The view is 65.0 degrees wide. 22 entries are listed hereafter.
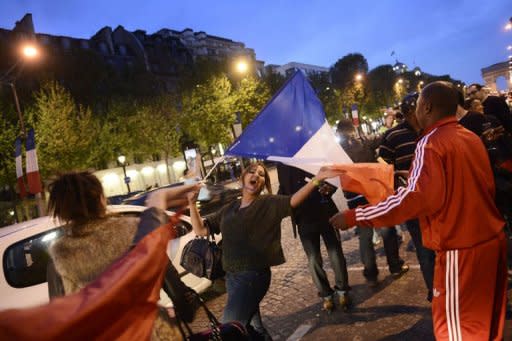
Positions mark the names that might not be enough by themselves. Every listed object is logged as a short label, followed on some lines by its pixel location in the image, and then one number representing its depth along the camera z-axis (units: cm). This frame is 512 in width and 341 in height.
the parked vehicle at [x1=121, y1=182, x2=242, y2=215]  798
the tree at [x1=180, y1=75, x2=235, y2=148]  3709
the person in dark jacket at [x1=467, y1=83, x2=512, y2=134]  558
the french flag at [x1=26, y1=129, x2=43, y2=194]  1371
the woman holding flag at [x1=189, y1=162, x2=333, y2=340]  307
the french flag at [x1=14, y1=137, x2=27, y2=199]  1516
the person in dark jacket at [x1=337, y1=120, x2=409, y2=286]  529
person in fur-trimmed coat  206
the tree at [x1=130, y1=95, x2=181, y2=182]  3400
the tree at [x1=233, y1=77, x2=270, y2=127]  3822
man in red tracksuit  216
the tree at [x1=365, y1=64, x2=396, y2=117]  7119
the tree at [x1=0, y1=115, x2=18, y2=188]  2186
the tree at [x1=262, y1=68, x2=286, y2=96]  4667
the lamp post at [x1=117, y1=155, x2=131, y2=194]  2870
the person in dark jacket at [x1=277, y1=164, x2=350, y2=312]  464
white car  393
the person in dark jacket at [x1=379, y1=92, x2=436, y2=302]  402
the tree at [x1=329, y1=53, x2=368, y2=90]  7350
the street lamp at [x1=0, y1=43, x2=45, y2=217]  1445
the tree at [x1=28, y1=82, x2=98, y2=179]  2391
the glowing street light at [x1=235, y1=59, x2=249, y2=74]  2391
